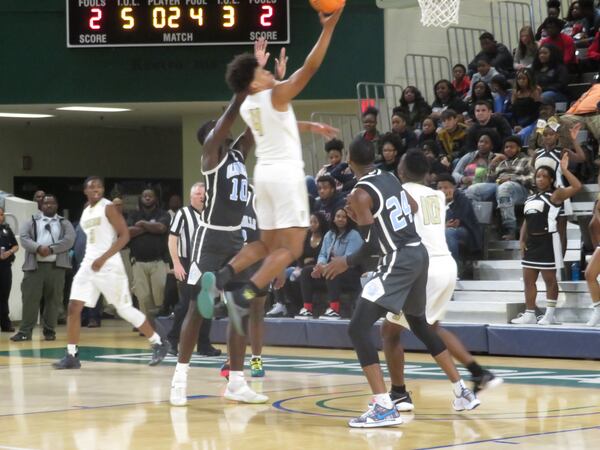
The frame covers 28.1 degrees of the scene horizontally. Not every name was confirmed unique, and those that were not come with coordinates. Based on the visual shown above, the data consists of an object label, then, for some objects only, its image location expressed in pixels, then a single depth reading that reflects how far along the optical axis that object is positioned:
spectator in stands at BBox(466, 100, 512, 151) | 16.73
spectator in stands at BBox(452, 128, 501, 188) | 16.06
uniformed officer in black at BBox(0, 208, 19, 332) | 18.08
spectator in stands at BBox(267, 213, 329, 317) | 15.84
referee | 12.52
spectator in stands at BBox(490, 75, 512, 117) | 17.80
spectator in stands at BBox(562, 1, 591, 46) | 18.83
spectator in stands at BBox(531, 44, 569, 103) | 17.59
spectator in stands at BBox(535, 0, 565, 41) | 18.78
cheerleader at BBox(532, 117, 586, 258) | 14.34
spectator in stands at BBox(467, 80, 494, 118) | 17.78
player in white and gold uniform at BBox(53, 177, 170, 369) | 12.18
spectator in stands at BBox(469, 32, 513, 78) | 18.95
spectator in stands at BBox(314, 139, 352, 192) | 17.22
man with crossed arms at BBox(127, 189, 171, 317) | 17.20
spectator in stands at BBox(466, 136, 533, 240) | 15.52
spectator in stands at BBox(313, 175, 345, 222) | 16.18
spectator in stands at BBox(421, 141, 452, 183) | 15.45
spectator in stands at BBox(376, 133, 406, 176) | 16.31
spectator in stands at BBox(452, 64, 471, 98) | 19.25
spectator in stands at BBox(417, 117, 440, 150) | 17.30
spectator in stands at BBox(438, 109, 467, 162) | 17.31
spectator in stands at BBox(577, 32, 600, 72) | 17.80
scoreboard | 19.27
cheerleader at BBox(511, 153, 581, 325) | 13.91
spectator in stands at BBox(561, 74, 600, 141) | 15.92
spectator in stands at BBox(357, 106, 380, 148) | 17.84
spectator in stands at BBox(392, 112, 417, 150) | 17.42
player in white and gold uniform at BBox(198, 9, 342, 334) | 8.12
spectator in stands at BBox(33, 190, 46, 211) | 18.98
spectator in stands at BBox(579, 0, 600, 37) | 18.97
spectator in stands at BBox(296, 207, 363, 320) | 15.22
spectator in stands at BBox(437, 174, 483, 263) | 15.01
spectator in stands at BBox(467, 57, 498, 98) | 18.56
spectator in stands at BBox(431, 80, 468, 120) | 18.20
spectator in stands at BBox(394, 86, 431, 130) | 18.55
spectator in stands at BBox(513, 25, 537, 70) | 18.47
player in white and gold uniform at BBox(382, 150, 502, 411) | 8.38
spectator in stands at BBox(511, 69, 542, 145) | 16.89
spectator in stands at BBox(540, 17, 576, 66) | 18.03
